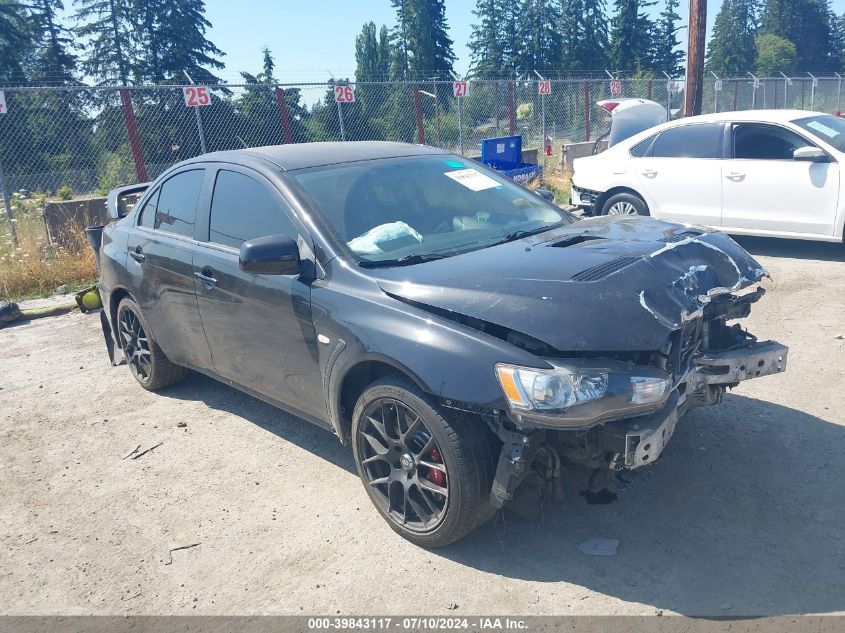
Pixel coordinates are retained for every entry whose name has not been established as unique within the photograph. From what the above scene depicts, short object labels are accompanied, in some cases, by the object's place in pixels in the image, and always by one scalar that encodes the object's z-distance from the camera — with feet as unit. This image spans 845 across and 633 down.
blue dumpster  37.45
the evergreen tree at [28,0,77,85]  143.23
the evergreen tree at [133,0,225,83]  146.82
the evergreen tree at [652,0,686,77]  225.15
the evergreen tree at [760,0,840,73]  284.61
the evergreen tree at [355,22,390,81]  212.02
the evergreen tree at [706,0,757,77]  251.39
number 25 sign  38.55
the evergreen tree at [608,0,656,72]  220.02
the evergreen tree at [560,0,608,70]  217.56
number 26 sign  43.09
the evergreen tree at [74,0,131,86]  145.28
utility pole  46.44
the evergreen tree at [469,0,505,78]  210.18
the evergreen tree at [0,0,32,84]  133.28
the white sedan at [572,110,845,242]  26.03
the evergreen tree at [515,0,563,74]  210.59
